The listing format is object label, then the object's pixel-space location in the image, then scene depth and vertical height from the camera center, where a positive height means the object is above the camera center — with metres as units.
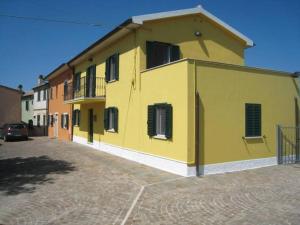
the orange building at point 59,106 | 24.45 +0.88
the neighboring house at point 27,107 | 40.55 +1.28
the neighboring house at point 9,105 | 34.72 +1.36
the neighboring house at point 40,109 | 32.41 +0.85
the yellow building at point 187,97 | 10.38 +0.81
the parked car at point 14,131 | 25.22 -1.30
